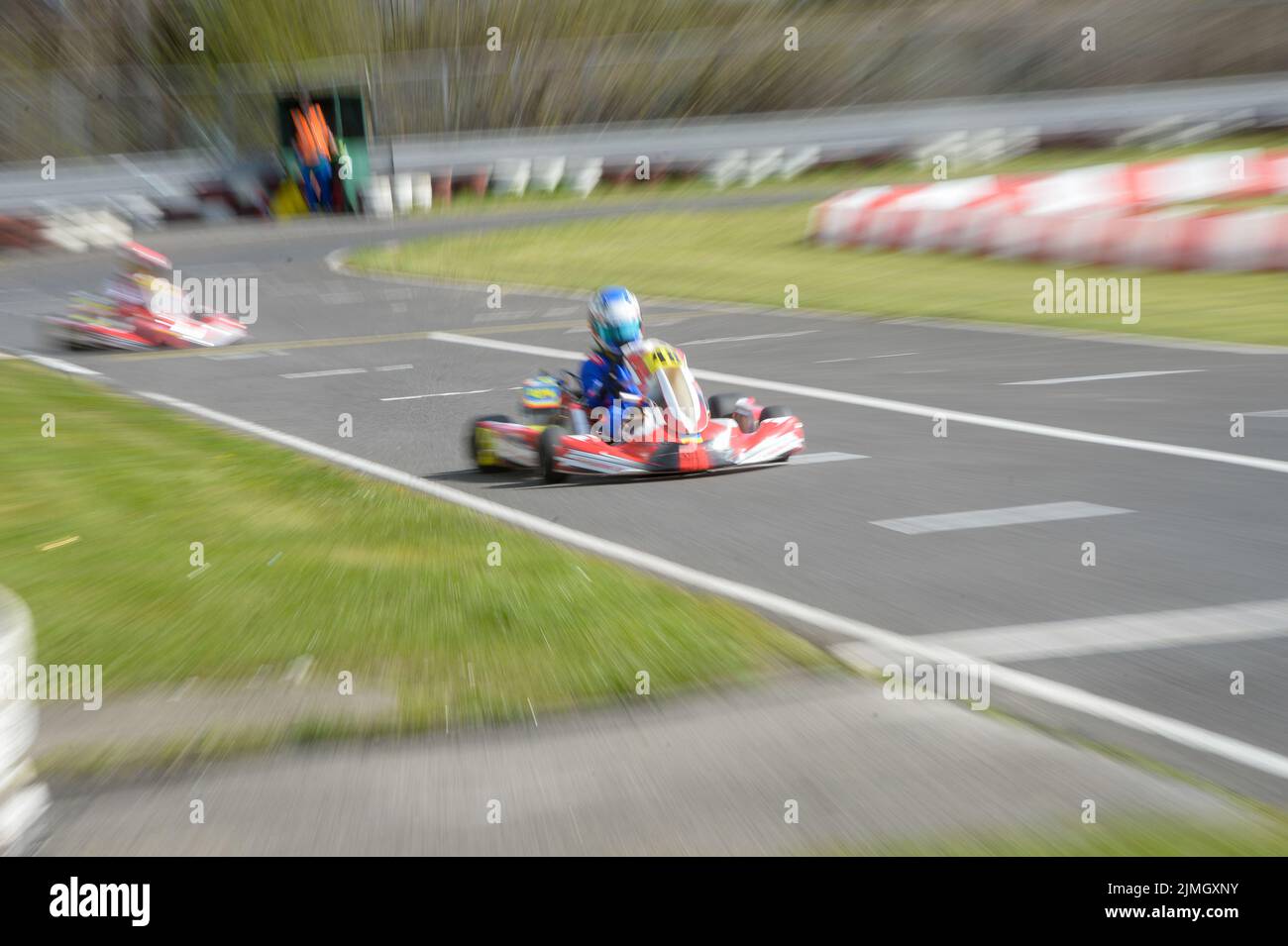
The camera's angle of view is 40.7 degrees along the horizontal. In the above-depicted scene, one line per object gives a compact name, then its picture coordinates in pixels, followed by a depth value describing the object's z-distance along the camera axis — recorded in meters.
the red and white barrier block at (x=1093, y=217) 20.81
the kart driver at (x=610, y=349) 11.13
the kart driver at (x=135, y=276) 20.25
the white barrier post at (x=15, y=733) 4.10
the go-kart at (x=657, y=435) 10.89
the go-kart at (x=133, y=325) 20.08
